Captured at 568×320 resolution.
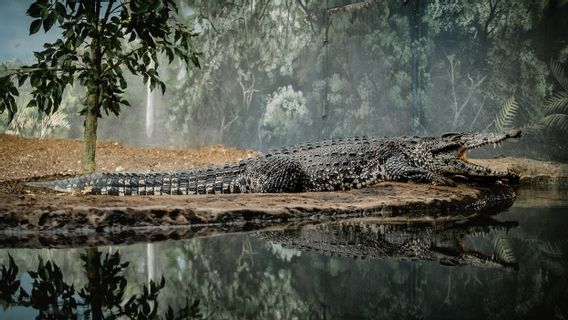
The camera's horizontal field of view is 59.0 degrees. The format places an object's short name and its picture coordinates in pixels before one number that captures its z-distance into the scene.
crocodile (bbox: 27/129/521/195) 4.25
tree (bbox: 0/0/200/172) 4.71
